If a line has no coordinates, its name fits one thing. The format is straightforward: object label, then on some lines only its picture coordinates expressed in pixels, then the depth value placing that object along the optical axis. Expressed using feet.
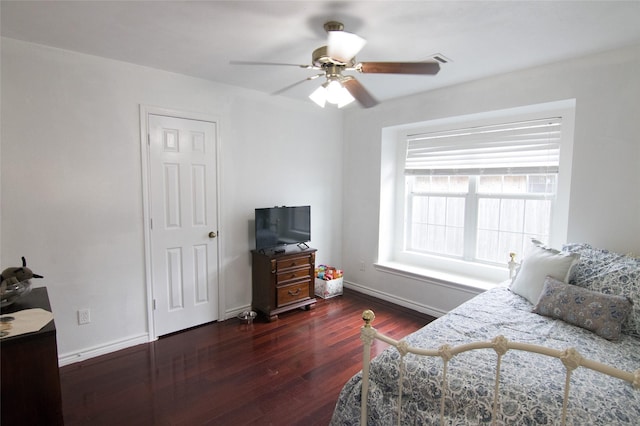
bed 3.99
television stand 11.14
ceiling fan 5.55
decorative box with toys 13.33
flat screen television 11.25
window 9.85
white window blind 9.84
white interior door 9.66
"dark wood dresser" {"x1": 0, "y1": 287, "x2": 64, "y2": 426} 4.18
